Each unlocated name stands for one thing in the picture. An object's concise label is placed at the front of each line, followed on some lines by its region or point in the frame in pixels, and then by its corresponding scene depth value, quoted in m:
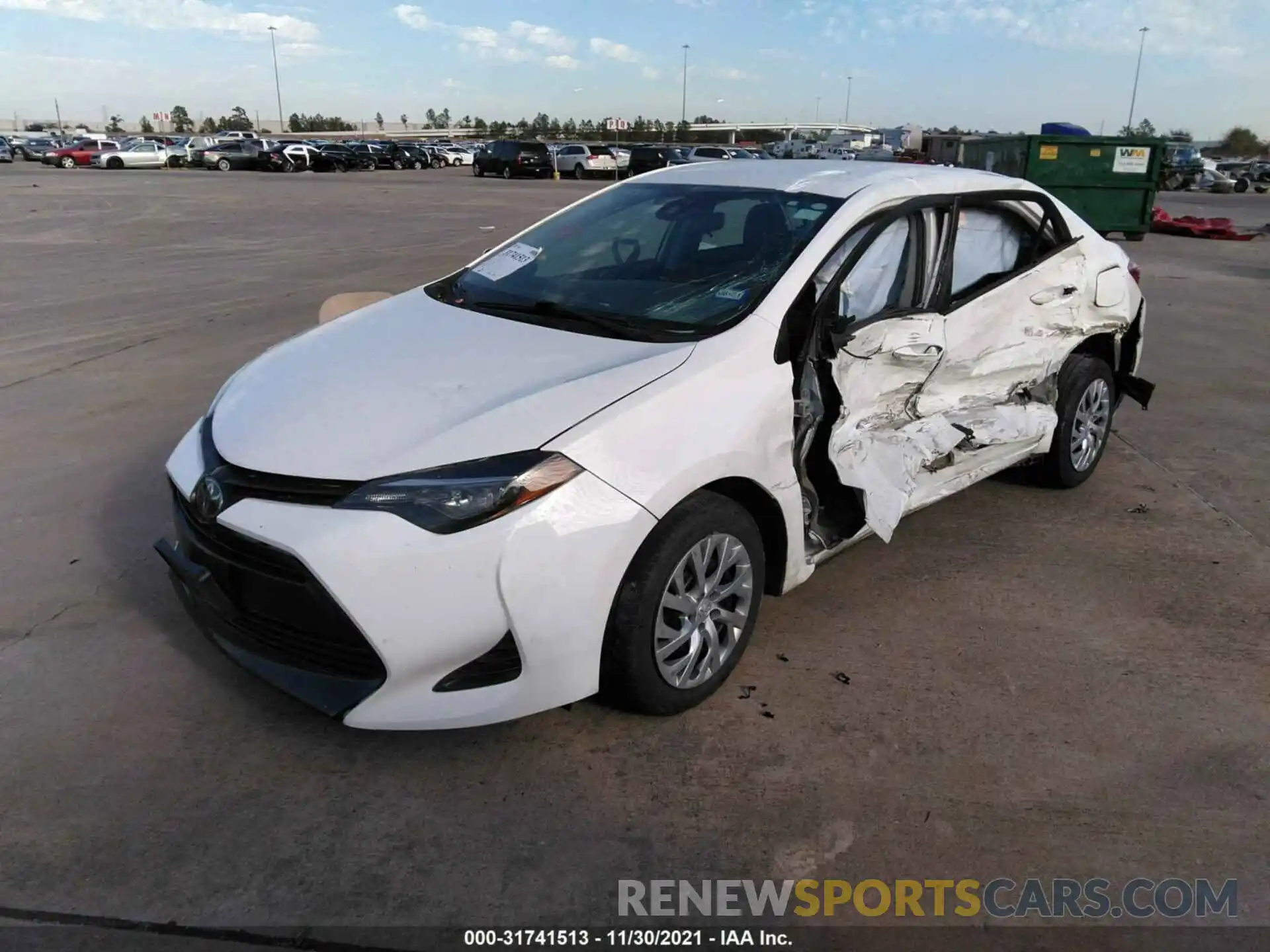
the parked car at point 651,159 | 37.28
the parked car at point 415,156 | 55.81
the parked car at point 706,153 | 37.76
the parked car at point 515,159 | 42.03
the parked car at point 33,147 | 56.66
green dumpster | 17.42
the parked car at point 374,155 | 51.95
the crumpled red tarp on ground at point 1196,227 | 19.42
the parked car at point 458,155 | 60.69
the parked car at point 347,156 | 47.59
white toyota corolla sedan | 2.61
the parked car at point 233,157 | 45.94
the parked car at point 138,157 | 46.41
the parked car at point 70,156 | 47.28
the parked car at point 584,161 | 41.59
